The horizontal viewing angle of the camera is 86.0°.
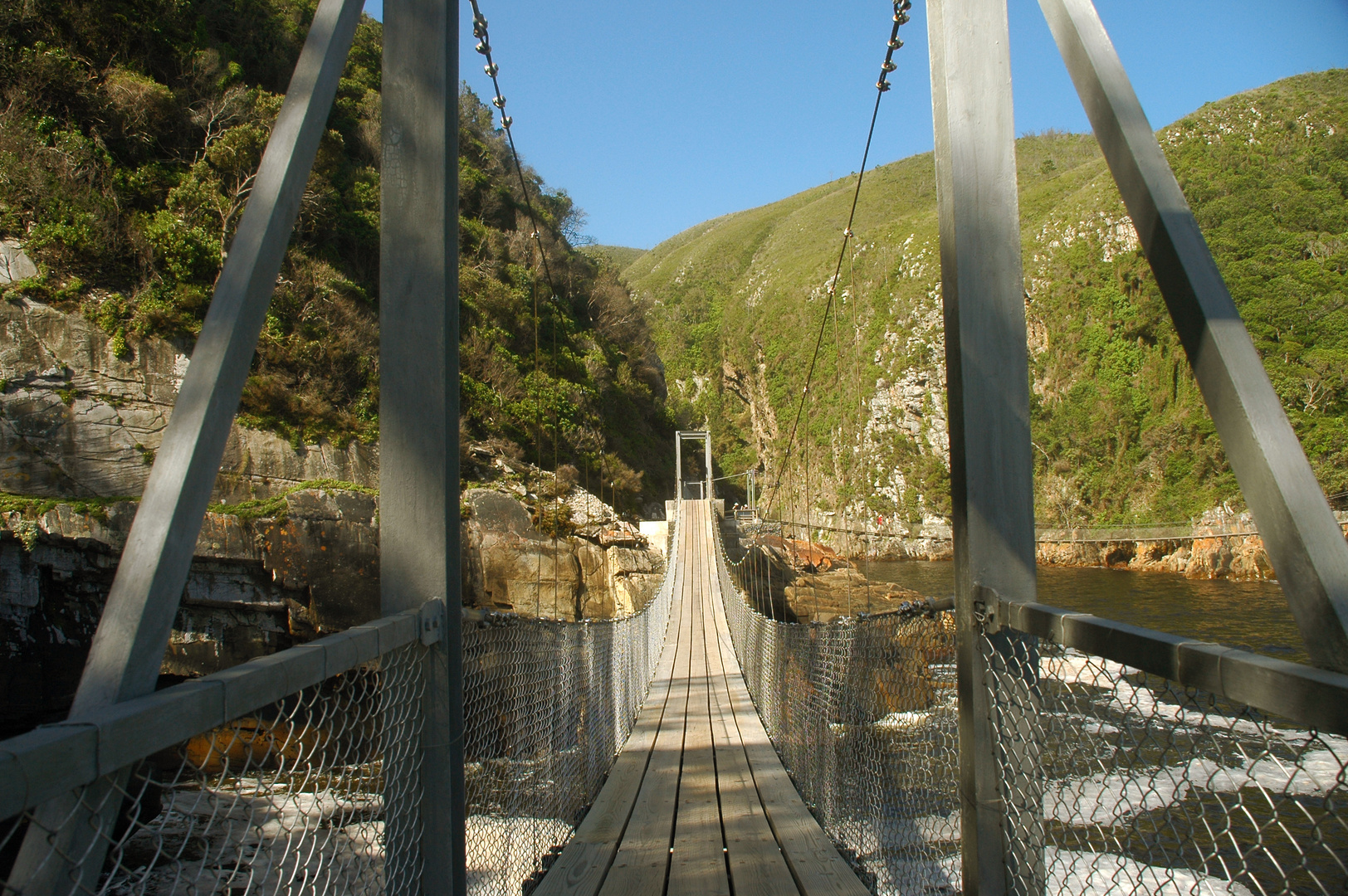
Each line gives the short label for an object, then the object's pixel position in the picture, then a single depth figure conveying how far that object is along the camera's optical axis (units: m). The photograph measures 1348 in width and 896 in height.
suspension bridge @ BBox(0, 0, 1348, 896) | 0.68
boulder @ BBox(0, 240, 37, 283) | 8.39
